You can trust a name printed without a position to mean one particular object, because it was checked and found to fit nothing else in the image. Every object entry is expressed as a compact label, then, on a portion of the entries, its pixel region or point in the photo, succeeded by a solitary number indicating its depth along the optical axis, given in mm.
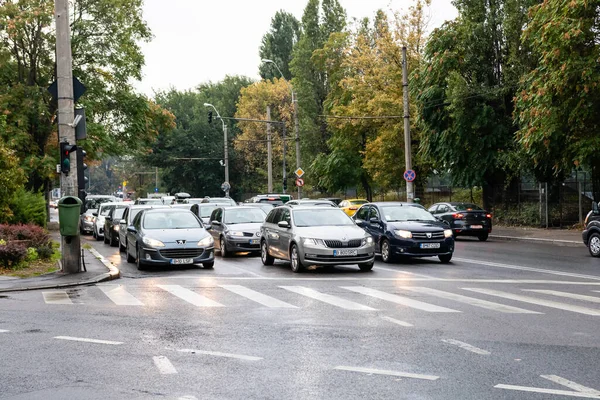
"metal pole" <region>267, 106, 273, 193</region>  57219
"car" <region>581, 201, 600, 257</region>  21078
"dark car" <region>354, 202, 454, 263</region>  19859
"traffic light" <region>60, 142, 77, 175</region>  17188
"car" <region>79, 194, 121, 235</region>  39091
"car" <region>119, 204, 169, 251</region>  24130
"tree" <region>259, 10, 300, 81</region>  88375
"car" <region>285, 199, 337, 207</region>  30352
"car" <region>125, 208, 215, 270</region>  18984
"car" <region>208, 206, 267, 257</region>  23438
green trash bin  17078
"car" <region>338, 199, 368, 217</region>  41800
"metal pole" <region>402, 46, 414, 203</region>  35719
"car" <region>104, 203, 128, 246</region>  29734
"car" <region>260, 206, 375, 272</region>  17406
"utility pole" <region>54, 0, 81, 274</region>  17312
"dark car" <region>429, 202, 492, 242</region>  30719
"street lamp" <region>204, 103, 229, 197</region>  64656
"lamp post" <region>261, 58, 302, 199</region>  48094
